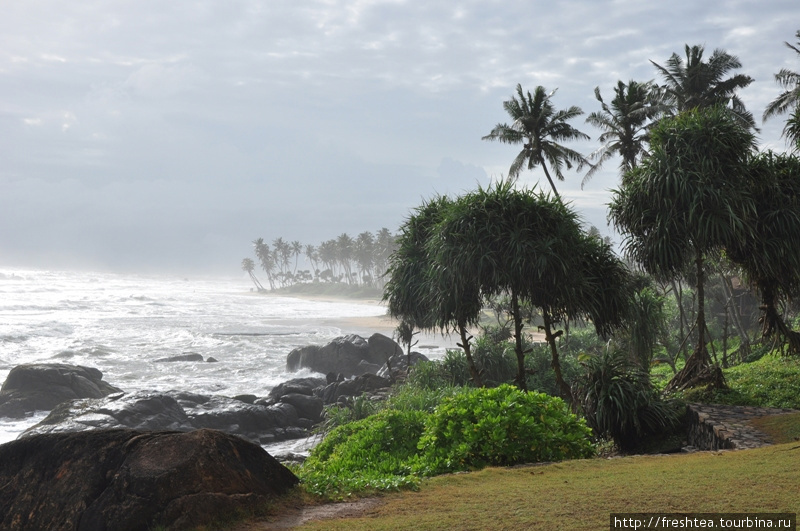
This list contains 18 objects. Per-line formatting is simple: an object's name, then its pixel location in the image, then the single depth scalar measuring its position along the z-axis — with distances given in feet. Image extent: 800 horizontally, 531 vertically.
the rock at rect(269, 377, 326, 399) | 88.48
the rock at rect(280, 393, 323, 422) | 81.71
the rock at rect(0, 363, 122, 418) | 83.20
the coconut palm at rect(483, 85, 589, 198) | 105.09
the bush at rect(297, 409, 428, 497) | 28.84
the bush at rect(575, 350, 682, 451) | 38.88
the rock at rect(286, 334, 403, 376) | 120.88
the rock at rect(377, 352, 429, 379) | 98.03
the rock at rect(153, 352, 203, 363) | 126.62
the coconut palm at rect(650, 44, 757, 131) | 100.68
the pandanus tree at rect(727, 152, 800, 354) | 48.55
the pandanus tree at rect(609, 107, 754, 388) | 45.32
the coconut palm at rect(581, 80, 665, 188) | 94.17
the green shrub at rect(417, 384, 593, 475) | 28.76
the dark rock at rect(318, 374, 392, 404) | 90.48
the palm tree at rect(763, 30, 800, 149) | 102.37
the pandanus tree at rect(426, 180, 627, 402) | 47.78
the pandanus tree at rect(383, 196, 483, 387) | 53.21
